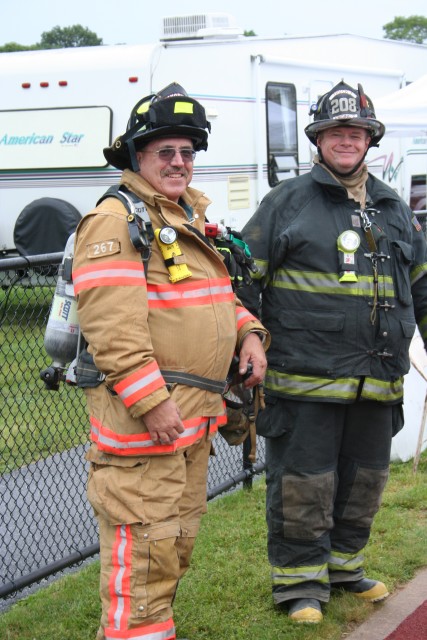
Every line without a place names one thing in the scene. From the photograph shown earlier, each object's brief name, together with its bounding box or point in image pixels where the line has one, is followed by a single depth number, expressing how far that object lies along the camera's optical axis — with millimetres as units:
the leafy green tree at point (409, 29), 50875
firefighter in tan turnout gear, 3076
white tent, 11094
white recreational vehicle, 10547
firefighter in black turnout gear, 3926
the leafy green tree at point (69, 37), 47312
